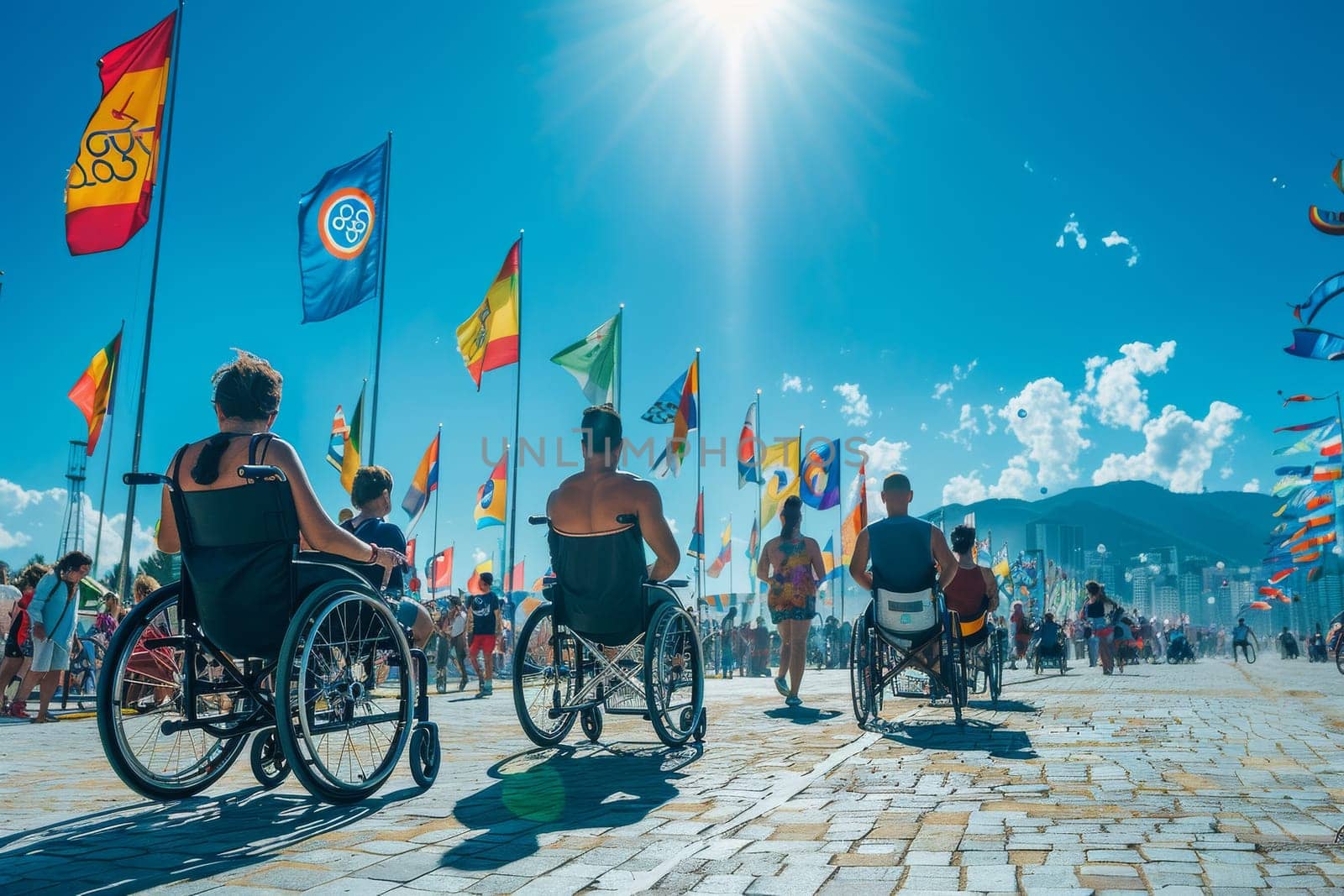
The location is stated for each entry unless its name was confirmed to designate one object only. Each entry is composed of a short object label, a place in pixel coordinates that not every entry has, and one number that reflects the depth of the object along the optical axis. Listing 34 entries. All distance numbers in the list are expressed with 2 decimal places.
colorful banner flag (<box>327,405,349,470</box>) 23.47
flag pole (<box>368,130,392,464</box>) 14.98
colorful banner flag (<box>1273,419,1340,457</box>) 31.46
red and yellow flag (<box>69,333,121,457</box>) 18.44
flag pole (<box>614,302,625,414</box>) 20.11
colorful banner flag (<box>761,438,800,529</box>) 26.25
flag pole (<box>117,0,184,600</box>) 13.91
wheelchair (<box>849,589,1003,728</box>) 6.18
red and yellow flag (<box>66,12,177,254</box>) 11.49
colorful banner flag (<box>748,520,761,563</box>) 29.25
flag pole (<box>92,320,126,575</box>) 18.45
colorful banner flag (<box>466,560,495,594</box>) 42.75
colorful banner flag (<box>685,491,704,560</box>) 29.05
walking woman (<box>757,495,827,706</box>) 8.49
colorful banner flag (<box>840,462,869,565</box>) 25.55
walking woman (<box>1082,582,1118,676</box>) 16.78
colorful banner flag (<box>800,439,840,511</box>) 26.23
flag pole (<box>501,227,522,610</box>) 19.86
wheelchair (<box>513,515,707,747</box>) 4.72
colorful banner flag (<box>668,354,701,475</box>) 22.47
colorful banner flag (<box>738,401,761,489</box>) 26.36
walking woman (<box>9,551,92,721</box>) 8.62
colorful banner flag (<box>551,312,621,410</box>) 19.58
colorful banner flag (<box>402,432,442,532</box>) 24.34
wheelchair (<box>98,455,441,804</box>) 3.15
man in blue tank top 6.26
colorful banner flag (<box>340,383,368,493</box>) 21.53
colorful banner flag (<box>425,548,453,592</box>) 42.72
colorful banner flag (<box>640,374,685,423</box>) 22.81
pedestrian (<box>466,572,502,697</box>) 13.19
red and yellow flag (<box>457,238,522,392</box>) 19.11
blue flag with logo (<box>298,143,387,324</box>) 13.85
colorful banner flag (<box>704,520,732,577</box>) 37.31
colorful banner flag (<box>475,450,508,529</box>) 24.37
